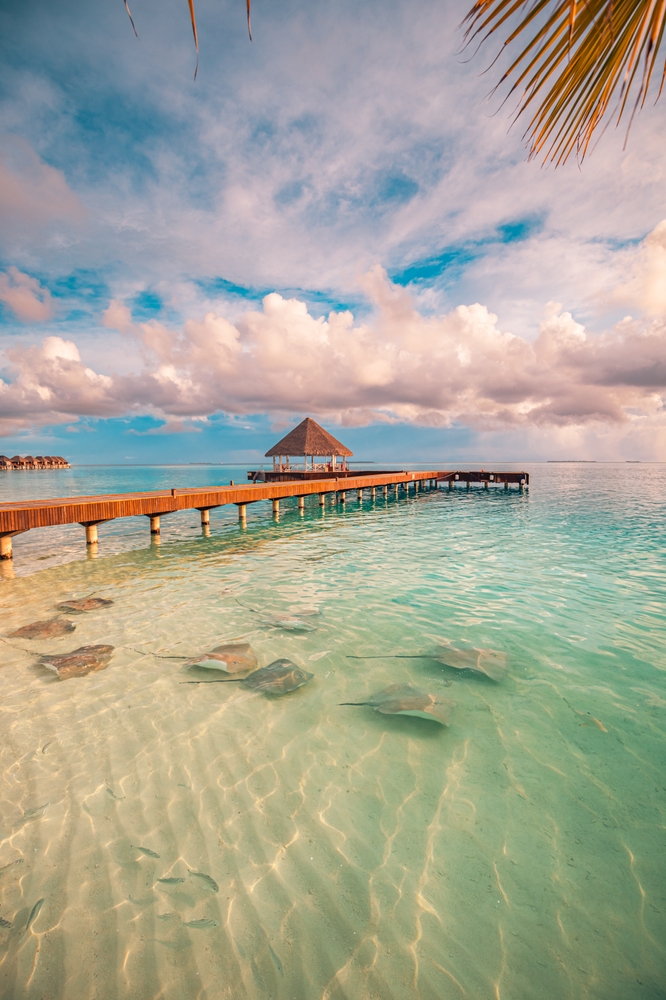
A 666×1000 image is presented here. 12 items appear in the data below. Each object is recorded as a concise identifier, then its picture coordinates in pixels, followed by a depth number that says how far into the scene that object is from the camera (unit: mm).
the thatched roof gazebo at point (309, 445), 41500
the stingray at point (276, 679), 5559
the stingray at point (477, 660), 5992
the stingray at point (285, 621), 7521
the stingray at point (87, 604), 8859
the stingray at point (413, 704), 4898
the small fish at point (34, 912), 2680
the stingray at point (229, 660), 6074
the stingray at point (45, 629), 7324
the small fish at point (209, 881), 2936
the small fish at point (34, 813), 3531
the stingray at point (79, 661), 5996
